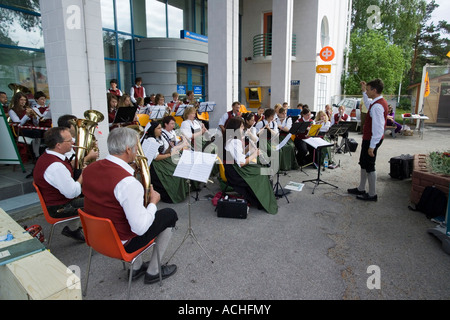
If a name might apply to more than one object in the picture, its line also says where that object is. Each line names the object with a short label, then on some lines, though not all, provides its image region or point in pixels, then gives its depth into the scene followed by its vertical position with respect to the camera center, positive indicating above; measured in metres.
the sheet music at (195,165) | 3.24 -0.66
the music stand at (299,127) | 6.71 -0.44
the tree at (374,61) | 21.58 +3.57
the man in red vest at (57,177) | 3.04 -0.72
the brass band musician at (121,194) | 2.22 -0.66
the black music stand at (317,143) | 5.46 -0.66
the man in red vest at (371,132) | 4.78 -0.39
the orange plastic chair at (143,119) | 7.65 -0.28
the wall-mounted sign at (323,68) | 15.92 +2.25
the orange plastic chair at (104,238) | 2.27 -1.06
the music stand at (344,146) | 9.55 -1.24
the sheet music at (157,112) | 8.18 -0.10
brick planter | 4.43 -1.15
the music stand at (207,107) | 9.31 +0.05
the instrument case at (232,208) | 4.43 -1.53
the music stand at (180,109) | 9.19 -0.03
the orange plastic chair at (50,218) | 3.12 -1.21
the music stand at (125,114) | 6.60 -0.13
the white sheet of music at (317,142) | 5.47 -0.65
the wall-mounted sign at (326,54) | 16.79 +3.17
